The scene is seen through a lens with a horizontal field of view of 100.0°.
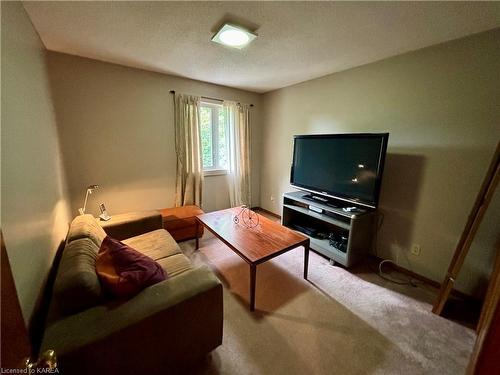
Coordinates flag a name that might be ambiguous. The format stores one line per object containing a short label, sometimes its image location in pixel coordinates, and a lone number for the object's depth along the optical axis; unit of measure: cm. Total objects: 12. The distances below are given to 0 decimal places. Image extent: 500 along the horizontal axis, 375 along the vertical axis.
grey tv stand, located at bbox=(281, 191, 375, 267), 219
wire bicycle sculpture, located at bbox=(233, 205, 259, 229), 237
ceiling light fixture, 165
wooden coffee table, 173
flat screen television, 208
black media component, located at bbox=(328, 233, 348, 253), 235
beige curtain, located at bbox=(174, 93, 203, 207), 302
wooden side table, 269
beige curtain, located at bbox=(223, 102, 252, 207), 352
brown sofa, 89
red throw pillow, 111
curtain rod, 293
